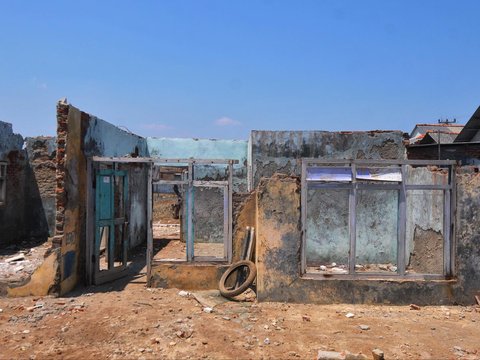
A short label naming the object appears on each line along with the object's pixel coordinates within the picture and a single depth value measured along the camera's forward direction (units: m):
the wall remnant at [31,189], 10.59
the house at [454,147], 14.97
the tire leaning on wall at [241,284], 6.75
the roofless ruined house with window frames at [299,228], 6.61
